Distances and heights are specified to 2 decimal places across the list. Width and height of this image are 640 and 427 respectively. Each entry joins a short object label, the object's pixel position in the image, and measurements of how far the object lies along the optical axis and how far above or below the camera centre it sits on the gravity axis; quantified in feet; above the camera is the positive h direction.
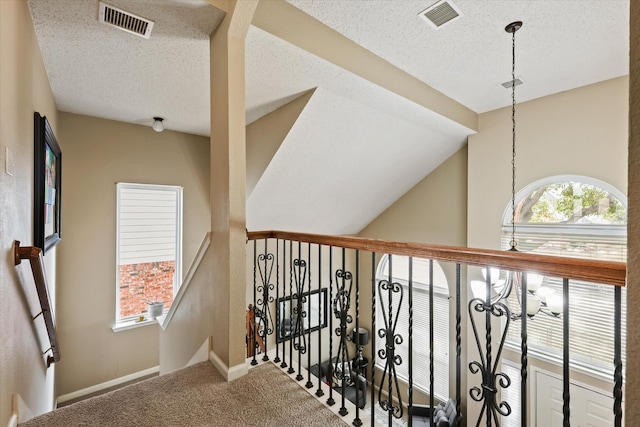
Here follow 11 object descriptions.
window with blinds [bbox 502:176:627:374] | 10.55 -0.96
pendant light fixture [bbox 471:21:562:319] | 7.55 -1.97
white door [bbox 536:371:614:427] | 10.61 -6.99
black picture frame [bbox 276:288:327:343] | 18.52 -6.11
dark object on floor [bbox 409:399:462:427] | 13.65 -9.77
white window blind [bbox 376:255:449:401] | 16.78 -6.46
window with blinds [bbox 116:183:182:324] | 13.34 -1.44
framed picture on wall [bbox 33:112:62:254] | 6.70 +0.75
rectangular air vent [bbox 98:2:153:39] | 5.98 +3.99
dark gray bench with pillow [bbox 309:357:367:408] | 17.48 -10.26
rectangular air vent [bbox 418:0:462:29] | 6.88 +4.77
